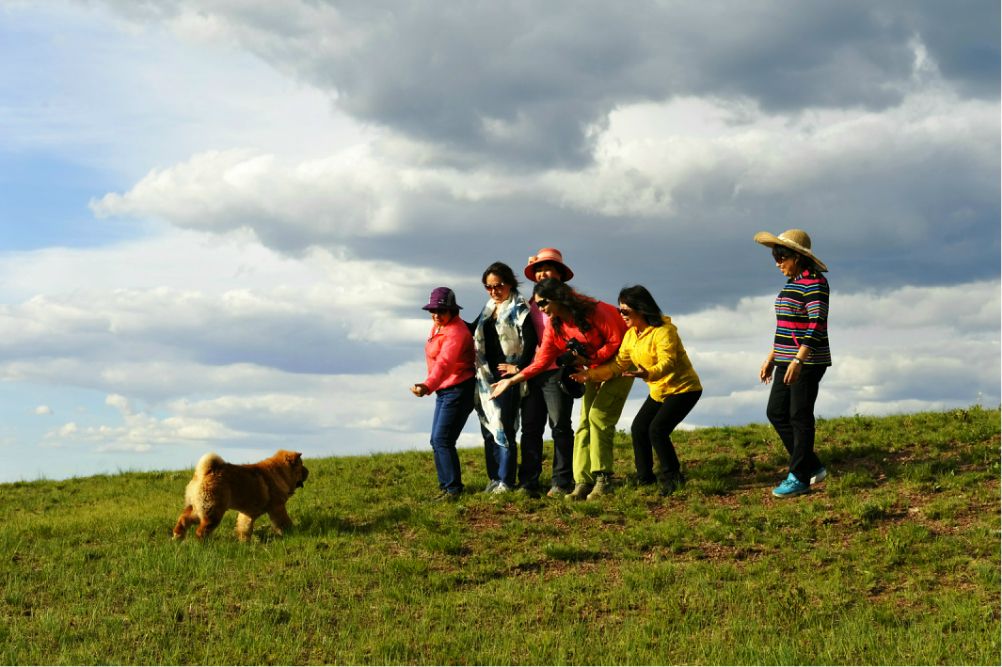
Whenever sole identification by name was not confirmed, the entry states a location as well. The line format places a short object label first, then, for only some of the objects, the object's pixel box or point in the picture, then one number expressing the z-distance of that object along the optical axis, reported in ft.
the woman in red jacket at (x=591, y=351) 38.91
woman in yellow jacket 38.45
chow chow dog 36.01
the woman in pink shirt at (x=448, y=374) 41.34
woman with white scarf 40.63
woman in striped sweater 36.88
